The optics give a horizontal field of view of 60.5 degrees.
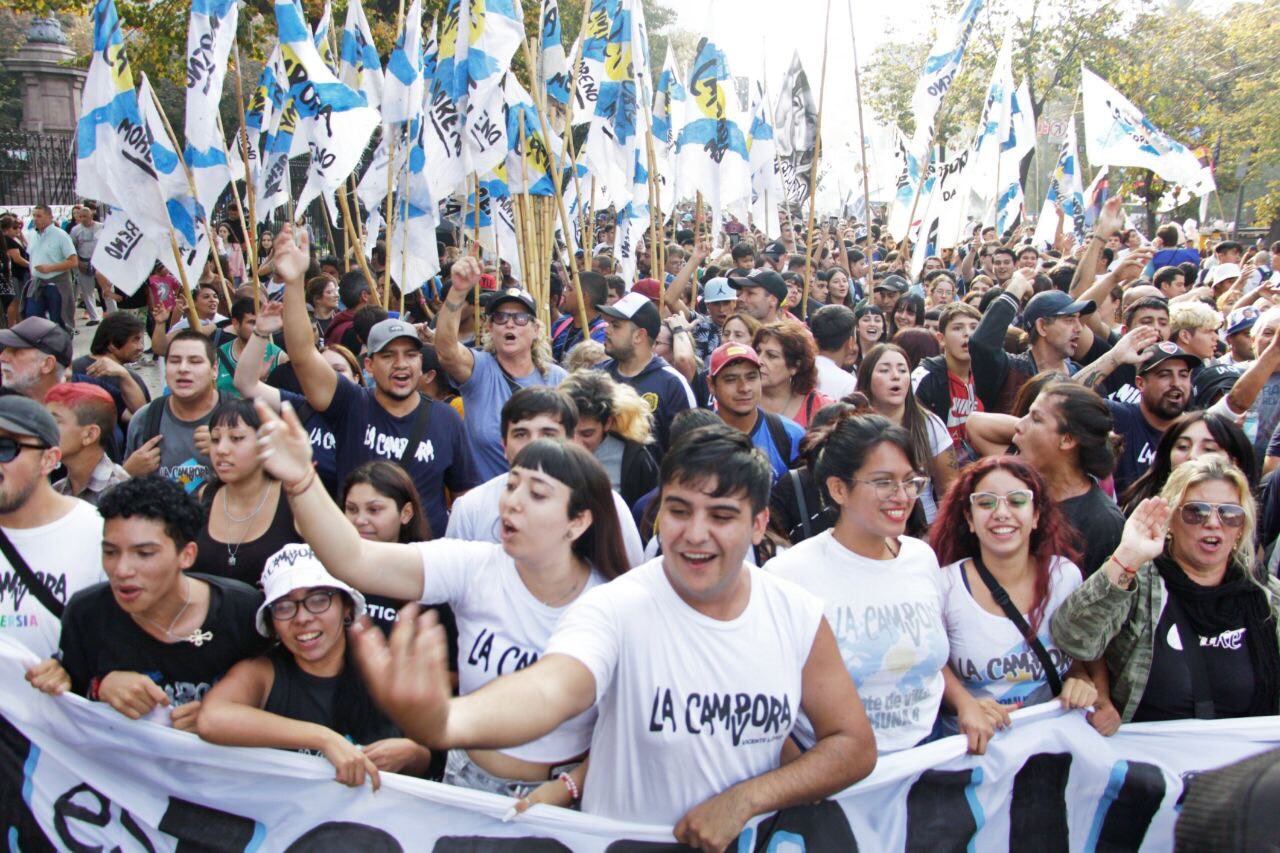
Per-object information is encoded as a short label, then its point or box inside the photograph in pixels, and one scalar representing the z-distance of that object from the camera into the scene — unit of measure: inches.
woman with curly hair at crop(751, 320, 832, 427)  209.8
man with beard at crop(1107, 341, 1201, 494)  201.5
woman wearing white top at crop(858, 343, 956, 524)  196.2
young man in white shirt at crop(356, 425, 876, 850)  95.9
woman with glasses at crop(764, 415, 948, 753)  117.6
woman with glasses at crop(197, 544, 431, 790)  114.7
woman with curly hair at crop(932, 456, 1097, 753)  128.8
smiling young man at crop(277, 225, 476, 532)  182.4
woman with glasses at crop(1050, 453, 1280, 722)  128.2
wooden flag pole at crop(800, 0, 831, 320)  320.2
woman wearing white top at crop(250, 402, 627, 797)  110.0
